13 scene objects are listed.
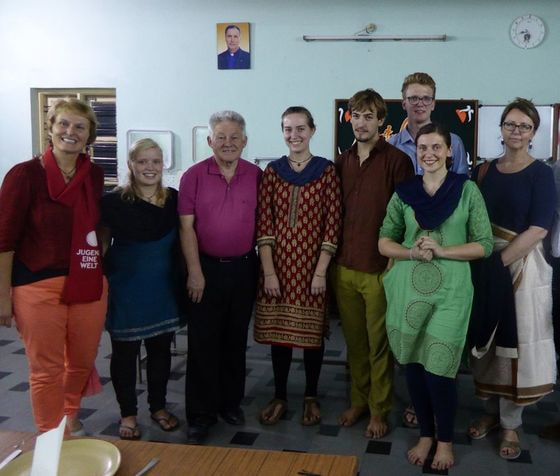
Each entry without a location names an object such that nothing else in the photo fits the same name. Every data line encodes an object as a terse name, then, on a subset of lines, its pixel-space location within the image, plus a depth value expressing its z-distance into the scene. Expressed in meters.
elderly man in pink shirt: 2.42
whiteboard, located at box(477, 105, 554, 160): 4.60
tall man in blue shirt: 2.60
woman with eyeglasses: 2.23
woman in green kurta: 2.13
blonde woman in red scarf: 2.09
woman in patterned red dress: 2.45
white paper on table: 0.82
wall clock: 4.55
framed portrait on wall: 4.95
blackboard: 4.69
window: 5.36
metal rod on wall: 4.68
